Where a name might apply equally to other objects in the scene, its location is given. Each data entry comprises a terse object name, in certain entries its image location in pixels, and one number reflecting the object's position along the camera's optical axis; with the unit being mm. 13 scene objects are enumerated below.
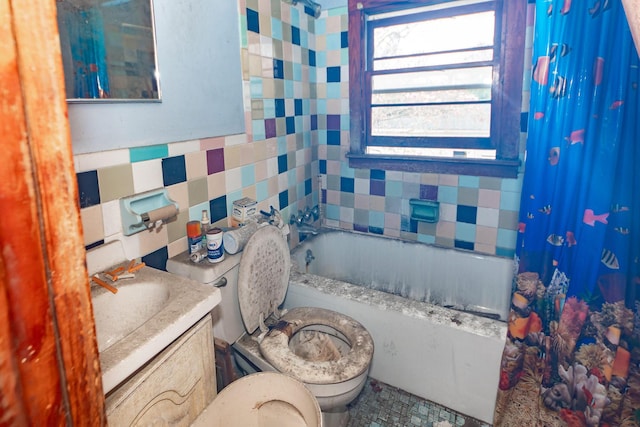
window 1939
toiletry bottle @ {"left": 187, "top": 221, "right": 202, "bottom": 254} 1464
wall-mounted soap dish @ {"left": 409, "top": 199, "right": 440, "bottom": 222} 2209
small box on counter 1721
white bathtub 1558
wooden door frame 364
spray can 1413
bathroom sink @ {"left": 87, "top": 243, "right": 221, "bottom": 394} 828
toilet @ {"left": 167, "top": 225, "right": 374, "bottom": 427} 1346
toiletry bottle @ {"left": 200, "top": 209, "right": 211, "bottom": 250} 1539
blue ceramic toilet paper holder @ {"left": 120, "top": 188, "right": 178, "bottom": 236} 1263
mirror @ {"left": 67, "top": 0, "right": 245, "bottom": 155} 1154
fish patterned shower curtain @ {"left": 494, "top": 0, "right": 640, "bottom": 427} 1325
